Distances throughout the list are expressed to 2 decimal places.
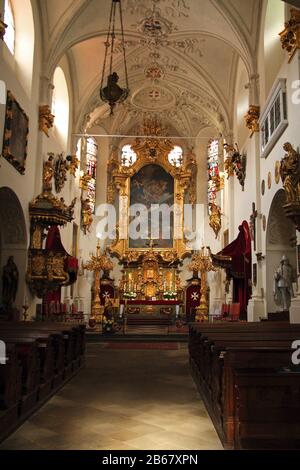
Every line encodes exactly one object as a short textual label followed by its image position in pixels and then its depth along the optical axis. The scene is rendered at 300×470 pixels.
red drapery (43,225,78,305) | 14.18
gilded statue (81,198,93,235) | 20.57
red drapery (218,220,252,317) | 14.60
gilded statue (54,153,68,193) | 15.49
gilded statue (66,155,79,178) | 17.42
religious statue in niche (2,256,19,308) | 11.30
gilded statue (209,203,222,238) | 21.03
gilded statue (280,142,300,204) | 8.13
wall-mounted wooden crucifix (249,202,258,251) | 13.48
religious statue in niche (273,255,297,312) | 11.12
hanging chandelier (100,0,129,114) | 10.07
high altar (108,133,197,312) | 21.97
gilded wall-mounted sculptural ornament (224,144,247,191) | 15.90
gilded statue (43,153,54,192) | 13.80
